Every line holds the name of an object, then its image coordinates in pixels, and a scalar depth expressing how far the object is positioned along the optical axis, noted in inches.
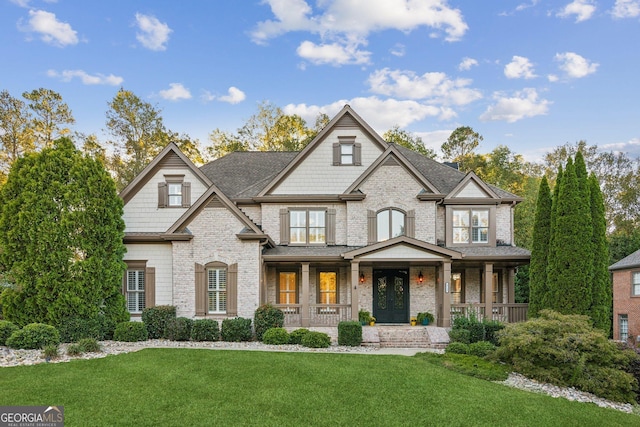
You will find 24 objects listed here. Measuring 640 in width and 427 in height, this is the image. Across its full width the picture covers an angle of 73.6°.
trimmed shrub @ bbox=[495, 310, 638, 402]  431.8
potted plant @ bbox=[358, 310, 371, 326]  713.6
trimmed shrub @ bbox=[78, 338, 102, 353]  490.3
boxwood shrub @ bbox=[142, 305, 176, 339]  623.2
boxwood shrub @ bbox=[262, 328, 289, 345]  582.9
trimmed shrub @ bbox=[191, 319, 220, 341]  610.9
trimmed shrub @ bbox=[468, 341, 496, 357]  538.0
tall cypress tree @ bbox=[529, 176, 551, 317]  637.9
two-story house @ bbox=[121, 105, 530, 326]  672.4
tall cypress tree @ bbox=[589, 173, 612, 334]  589.0
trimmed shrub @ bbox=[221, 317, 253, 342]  613.0
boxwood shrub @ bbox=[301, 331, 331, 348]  565.9
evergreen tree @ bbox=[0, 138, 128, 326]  576.7
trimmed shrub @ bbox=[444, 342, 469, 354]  546.0
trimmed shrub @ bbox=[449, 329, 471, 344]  590.2
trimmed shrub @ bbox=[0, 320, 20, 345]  530.5
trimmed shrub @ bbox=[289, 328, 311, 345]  585.0
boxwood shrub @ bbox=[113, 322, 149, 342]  592.1
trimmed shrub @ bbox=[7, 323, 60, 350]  507.2
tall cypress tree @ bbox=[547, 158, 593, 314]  593.0
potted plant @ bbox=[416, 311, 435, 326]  724.0
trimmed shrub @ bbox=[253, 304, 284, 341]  622.8
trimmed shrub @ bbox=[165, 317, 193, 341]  614.9
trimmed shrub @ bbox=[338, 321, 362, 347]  585.9
